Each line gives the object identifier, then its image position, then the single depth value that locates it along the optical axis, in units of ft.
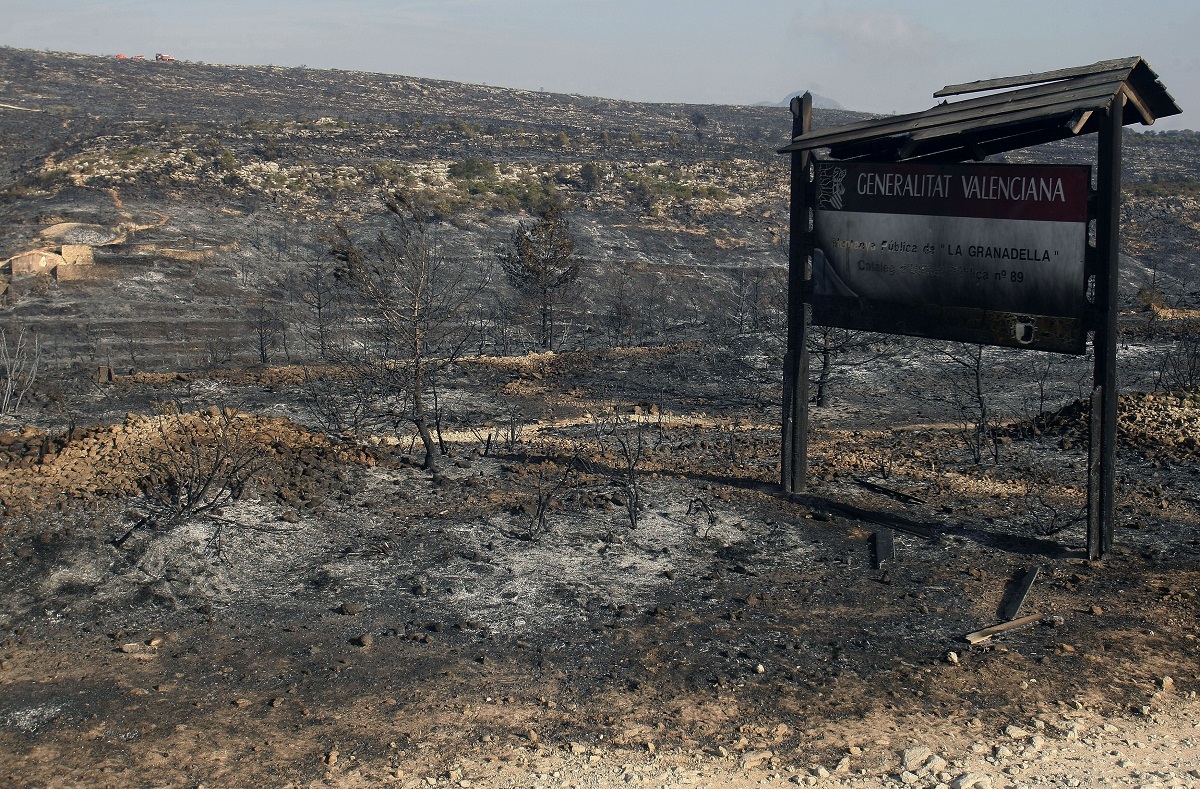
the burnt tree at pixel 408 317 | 42.14
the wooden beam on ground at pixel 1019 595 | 23.93
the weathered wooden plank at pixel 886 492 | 33.27
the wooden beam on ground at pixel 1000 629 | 22.48
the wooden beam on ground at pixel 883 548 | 27.61
